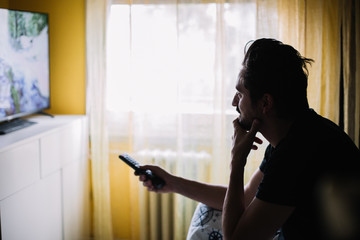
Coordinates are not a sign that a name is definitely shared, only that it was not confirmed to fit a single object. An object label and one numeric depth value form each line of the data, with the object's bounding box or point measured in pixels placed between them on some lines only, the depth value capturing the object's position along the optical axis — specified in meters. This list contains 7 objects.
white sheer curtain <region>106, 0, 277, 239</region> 2.66
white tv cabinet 1.98
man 1.17
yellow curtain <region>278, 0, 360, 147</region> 2.57
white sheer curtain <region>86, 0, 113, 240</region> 2.75
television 2.25
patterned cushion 1.73
